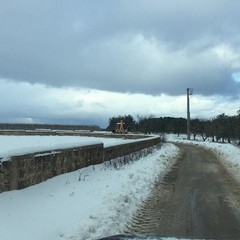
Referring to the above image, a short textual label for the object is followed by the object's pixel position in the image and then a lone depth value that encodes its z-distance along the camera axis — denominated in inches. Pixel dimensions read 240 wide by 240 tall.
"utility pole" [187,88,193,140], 1767.9
